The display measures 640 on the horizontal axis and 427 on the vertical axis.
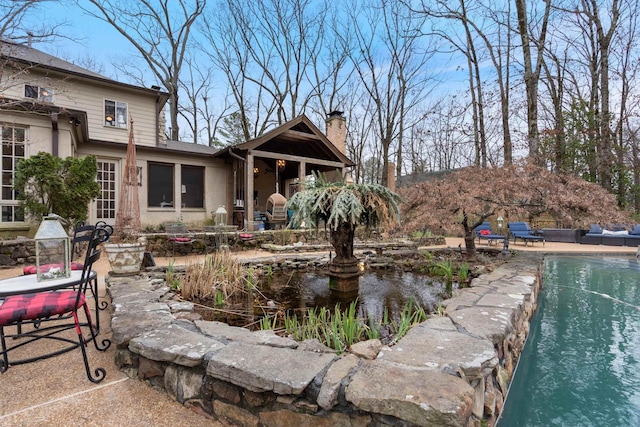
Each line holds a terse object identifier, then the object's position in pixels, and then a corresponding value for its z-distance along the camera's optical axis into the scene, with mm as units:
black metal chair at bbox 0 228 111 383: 1961
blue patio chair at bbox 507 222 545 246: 11259
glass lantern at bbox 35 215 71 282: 2441
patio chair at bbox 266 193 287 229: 9484
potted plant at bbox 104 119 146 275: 4211
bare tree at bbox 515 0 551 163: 9961
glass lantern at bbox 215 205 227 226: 8594
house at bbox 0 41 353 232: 8823
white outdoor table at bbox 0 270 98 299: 2088
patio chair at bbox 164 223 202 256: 7225
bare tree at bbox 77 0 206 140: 15977
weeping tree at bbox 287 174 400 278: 4238
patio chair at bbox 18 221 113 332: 2538
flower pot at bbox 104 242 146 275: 4188
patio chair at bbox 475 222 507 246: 10600
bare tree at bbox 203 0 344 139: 18594
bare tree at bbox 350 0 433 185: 17453
